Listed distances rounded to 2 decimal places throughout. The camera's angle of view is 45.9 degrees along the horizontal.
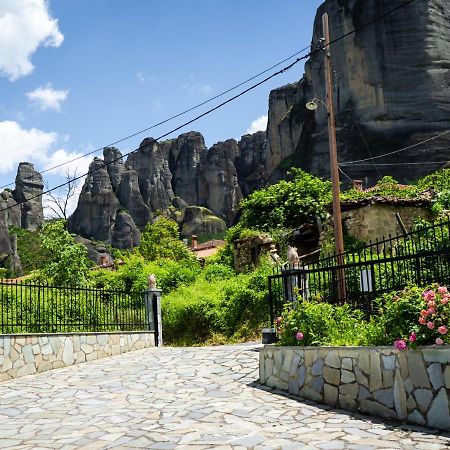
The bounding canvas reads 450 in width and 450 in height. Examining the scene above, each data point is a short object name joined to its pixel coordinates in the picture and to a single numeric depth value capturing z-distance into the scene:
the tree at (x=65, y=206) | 49.50
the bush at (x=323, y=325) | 7.61
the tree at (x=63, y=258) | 25.09
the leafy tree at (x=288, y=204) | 26.53
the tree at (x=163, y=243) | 39.62
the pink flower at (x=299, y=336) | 7.89
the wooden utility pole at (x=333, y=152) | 14.10
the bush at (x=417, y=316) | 5.91
